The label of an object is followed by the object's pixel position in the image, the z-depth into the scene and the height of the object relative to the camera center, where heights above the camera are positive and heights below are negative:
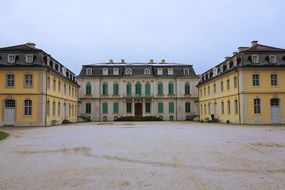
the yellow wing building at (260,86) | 21.66 +1.90
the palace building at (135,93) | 36.76 +2.09
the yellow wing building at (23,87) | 20.56 +1.86
